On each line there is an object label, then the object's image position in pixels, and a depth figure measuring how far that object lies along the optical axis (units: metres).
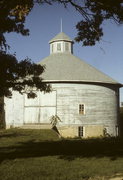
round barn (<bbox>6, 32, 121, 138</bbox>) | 40.09
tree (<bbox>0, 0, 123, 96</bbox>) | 14.60
